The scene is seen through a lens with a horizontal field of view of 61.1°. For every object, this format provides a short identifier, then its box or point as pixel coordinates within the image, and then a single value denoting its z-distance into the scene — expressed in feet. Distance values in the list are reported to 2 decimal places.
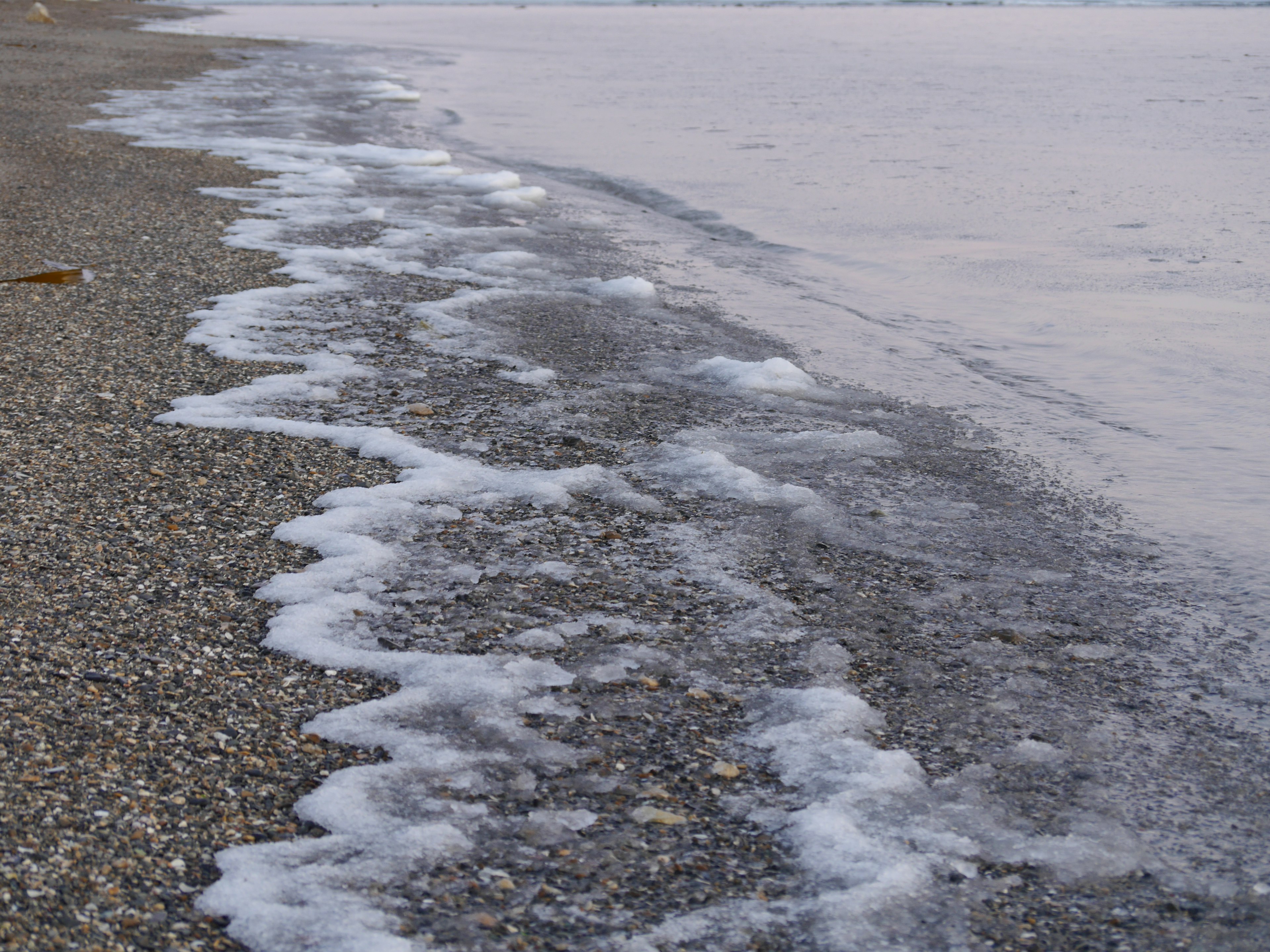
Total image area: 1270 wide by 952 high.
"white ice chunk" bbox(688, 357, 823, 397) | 18.13
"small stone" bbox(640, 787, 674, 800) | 8.50
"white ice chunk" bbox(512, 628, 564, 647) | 10.53
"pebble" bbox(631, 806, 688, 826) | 8.22
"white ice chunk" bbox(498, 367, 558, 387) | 17.63
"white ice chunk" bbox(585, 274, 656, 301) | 23.47
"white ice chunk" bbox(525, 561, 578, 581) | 11.82
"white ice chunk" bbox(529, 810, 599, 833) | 8.16
